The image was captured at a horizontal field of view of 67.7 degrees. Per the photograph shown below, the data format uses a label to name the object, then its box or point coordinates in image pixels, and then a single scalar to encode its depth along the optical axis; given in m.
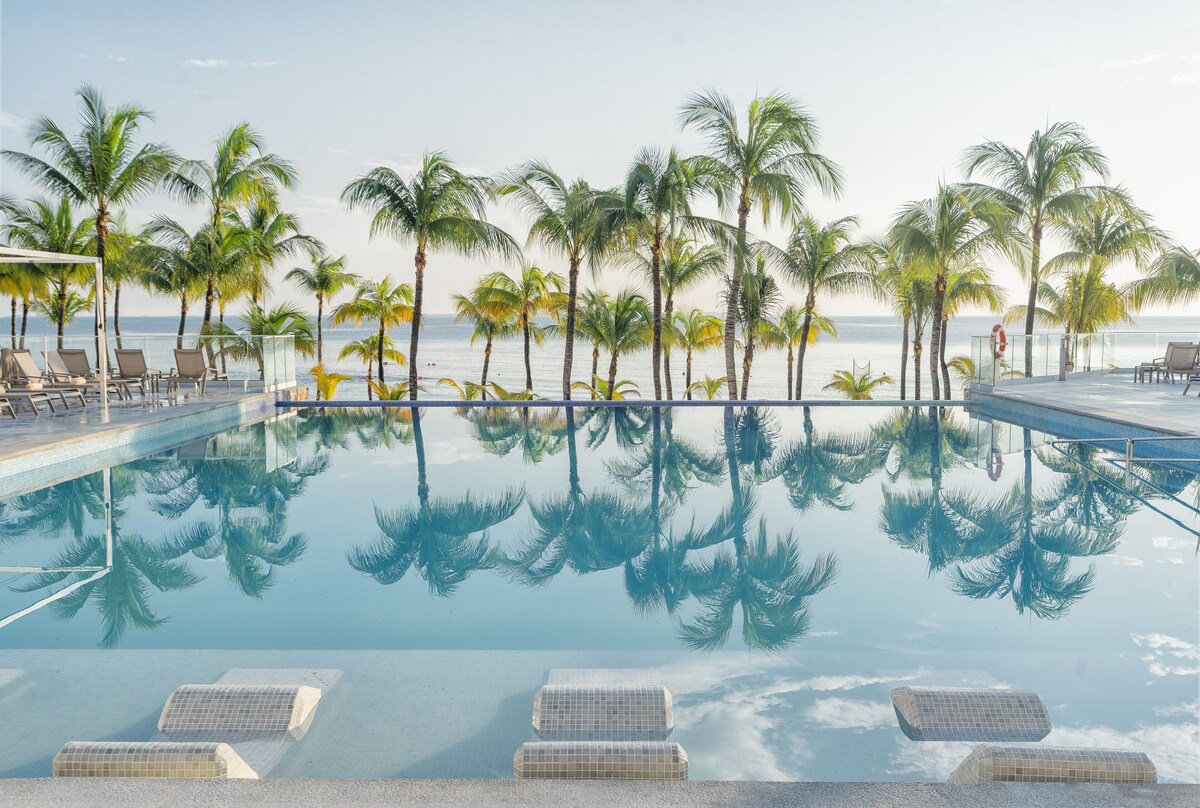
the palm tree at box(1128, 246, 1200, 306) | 20.02
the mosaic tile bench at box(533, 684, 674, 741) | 3.74
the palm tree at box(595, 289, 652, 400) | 23.38
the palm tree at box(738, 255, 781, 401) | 23.73
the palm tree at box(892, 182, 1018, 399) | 18.14
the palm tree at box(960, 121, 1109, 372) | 18.17
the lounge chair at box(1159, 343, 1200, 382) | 16.64
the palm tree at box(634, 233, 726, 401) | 20.00
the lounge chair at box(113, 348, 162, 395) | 14.23
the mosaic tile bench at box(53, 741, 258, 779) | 2.94
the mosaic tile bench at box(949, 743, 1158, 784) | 2.91
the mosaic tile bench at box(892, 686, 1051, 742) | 3.74
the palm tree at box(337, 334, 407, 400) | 31.16
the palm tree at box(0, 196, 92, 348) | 21.84
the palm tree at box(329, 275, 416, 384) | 30.59
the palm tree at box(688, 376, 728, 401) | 25.71
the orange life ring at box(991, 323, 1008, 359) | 16.84
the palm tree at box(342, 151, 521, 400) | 18.12
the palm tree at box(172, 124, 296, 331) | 19.86
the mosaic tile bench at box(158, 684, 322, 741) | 3.75
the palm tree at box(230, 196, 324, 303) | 21.03
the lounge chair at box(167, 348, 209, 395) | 14.92
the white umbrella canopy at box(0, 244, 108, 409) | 9.67
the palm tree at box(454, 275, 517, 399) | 26.73
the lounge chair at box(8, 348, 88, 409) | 12.45
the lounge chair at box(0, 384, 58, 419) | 11.94
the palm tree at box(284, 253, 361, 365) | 29.75
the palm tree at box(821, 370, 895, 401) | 26.91
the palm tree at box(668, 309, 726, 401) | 26.06
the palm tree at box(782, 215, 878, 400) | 22.64
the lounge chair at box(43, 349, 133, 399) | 13.55
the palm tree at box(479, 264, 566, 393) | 26.53
